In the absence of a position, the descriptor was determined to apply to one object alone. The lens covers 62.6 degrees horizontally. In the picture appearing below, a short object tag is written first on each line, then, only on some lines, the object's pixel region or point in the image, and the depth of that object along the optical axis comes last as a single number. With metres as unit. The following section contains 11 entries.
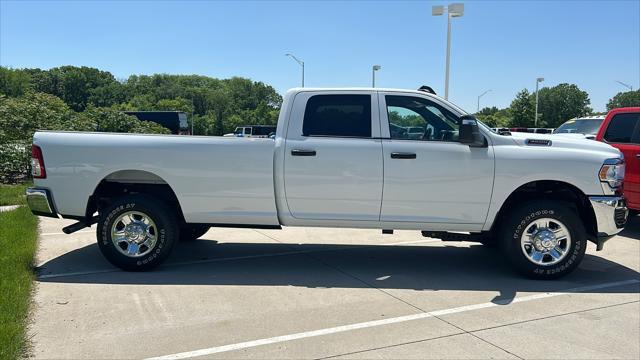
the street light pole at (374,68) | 34.66
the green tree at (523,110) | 65.12
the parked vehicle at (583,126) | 11.68
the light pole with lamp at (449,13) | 20.36
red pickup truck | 8.11
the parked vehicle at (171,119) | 34.31
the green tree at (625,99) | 110.11
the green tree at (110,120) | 17.25
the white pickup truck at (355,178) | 5.82
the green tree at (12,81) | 95.81
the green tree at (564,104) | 110.56
